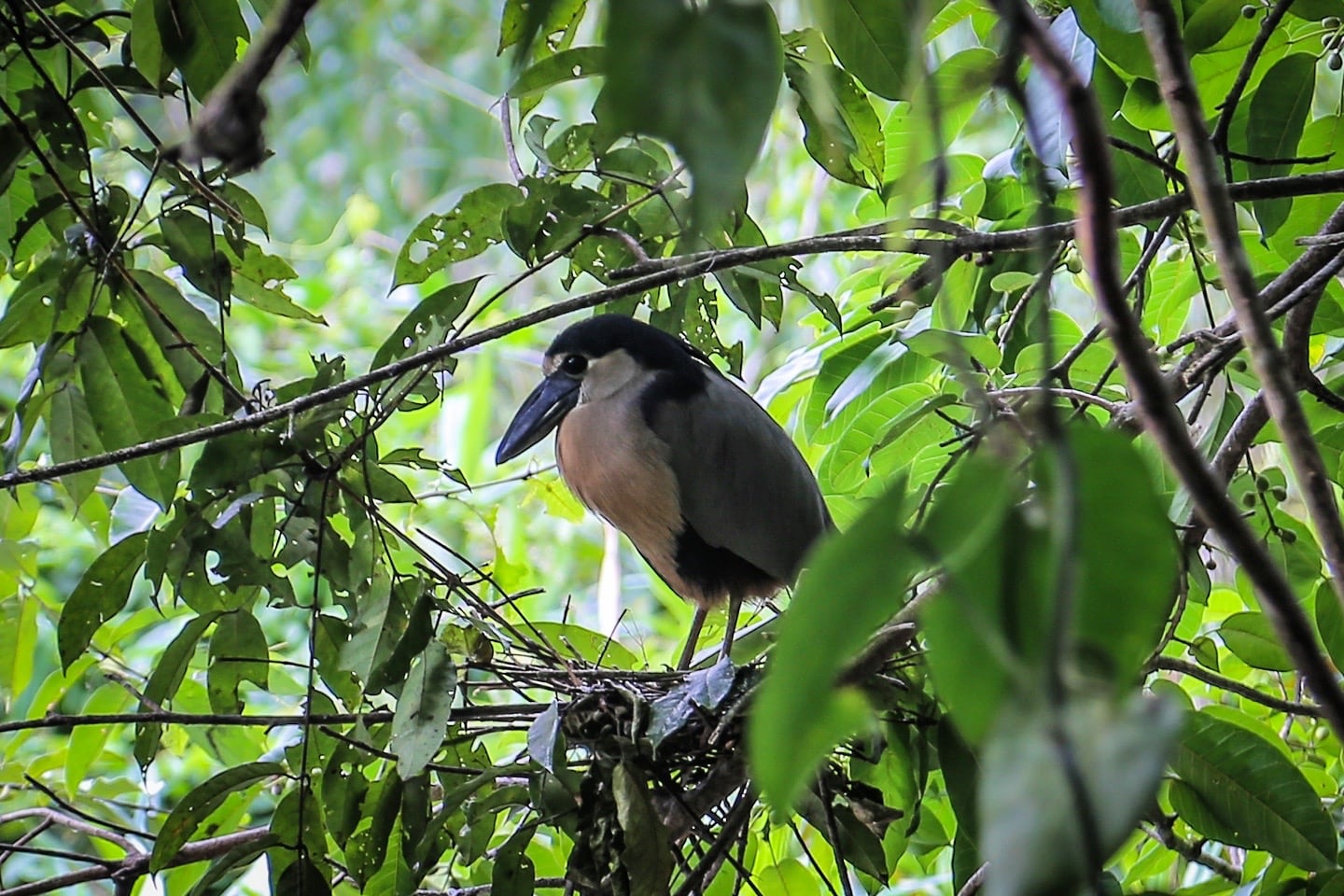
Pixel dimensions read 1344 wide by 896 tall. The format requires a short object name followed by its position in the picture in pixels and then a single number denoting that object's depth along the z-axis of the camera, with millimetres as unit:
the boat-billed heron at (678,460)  14881
